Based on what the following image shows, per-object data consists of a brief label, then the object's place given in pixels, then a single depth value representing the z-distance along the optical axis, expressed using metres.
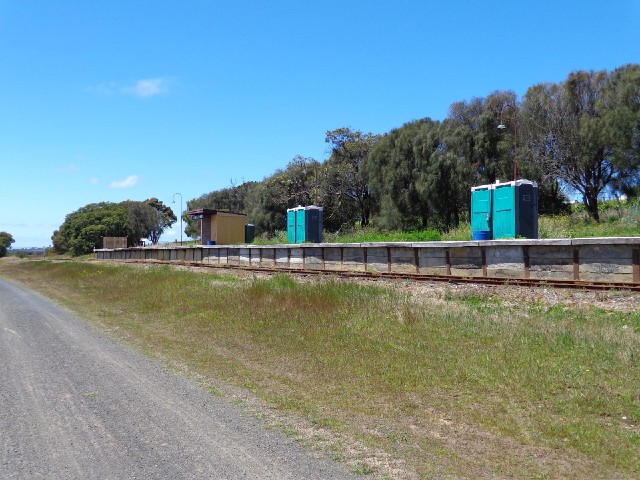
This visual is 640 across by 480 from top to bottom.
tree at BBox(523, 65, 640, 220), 31.75
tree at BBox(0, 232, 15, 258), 129.25
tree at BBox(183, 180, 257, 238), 85.56
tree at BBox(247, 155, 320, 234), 57.22
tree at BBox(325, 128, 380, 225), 51.19
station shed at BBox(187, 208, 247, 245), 43.62
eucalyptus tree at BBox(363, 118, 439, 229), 42.50
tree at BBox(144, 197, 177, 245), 99.31
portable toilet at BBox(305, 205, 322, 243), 32.69
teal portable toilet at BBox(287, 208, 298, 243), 34.50
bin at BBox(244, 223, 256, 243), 47.62
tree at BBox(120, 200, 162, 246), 92.62
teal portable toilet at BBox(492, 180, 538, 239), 19.80
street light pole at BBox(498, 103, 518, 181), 37.16
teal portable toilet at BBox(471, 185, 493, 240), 21.15
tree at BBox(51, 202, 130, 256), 86.81
